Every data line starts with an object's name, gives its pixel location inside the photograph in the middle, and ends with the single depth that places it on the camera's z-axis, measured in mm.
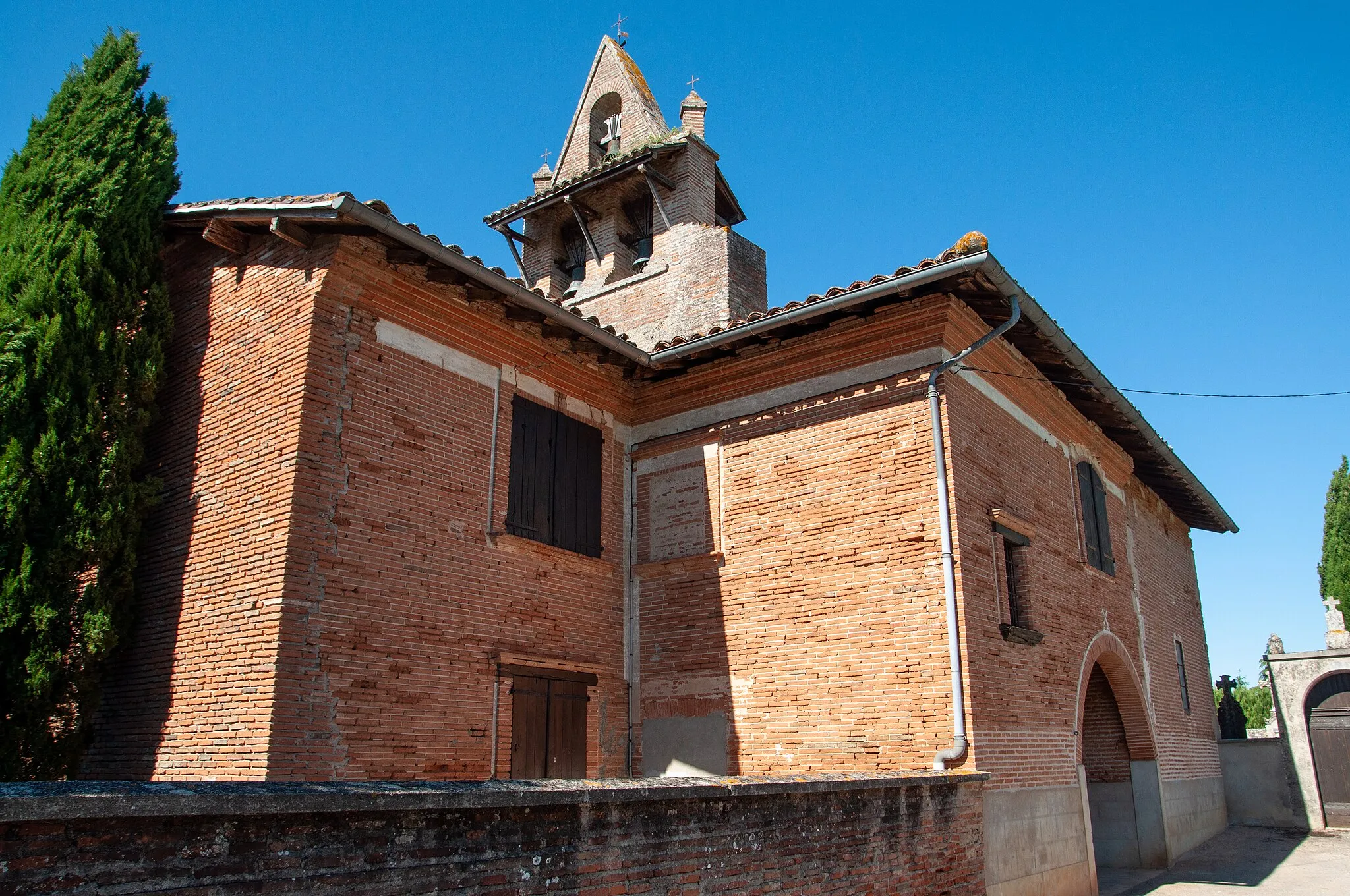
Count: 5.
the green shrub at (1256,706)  40344
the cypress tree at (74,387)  7883
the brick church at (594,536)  8125
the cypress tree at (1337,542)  29031
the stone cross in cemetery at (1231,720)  21609
